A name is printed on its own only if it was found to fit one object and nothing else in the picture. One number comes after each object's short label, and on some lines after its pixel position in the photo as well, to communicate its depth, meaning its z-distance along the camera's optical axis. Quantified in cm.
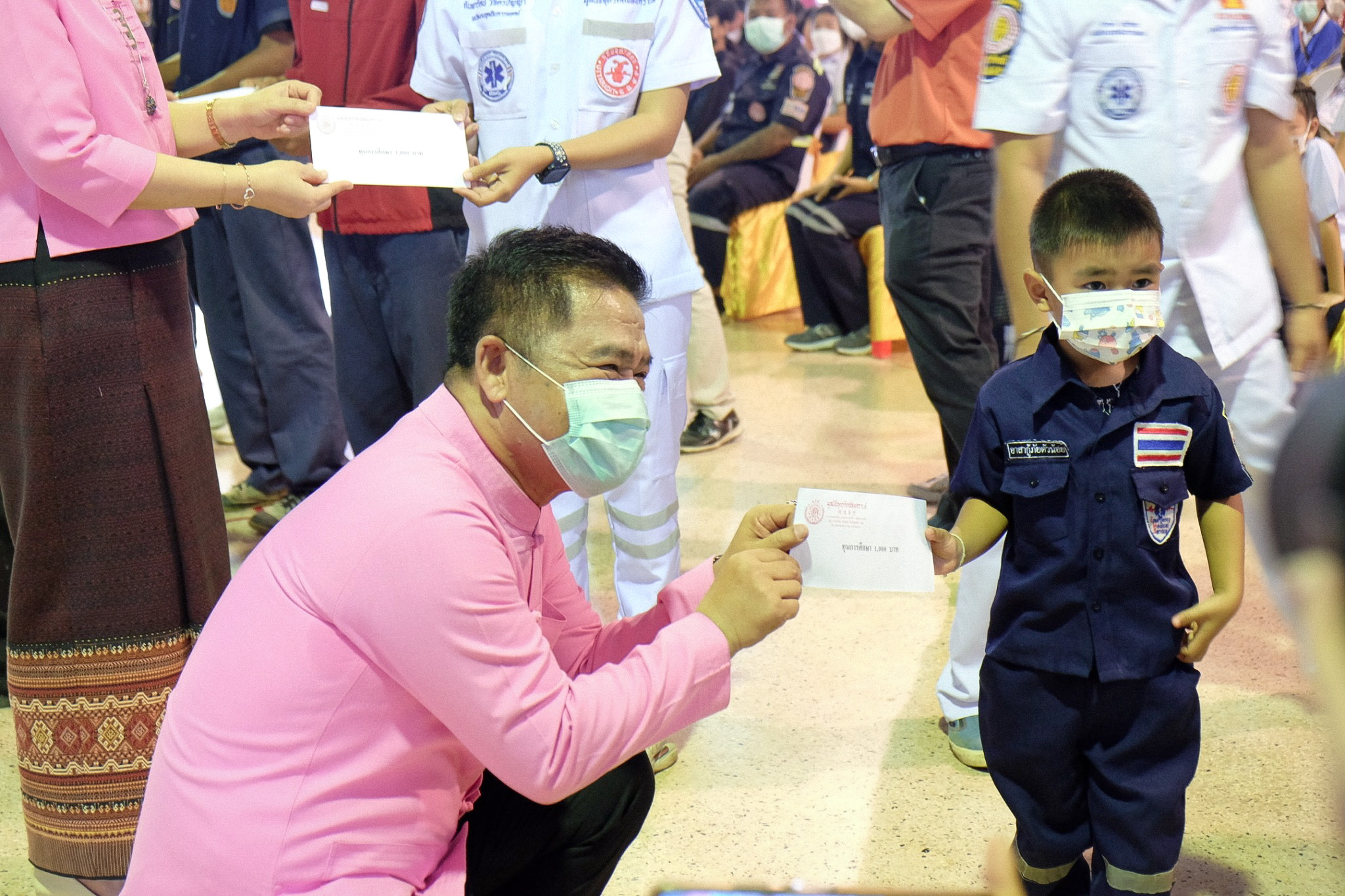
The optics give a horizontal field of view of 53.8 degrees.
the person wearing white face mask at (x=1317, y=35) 578
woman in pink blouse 197
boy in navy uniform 179
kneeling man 145
